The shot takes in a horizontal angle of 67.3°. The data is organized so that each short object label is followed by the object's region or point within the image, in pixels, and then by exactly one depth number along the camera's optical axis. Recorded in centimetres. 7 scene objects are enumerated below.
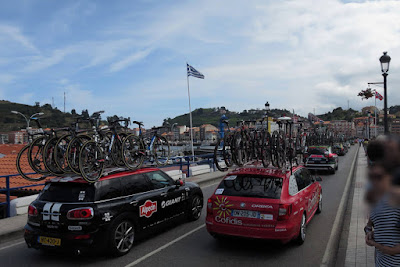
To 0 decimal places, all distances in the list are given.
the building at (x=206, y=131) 15390
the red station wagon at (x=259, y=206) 523
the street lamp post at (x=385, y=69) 1045
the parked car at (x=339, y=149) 3322
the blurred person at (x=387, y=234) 251
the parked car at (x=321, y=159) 1762
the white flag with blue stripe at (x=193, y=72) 2570
